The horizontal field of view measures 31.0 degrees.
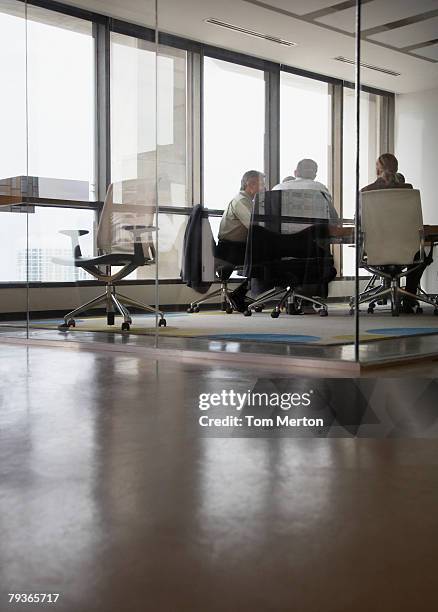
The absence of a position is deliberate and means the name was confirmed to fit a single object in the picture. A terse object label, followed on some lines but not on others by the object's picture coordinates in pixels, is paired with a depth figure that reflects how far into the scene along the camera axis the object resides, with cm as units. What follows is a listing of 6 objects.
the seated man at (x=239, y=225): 381
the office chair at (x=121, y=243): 445
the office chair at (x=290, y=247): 367
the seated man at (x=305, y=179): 367
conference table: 362
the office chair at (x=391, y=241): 363
